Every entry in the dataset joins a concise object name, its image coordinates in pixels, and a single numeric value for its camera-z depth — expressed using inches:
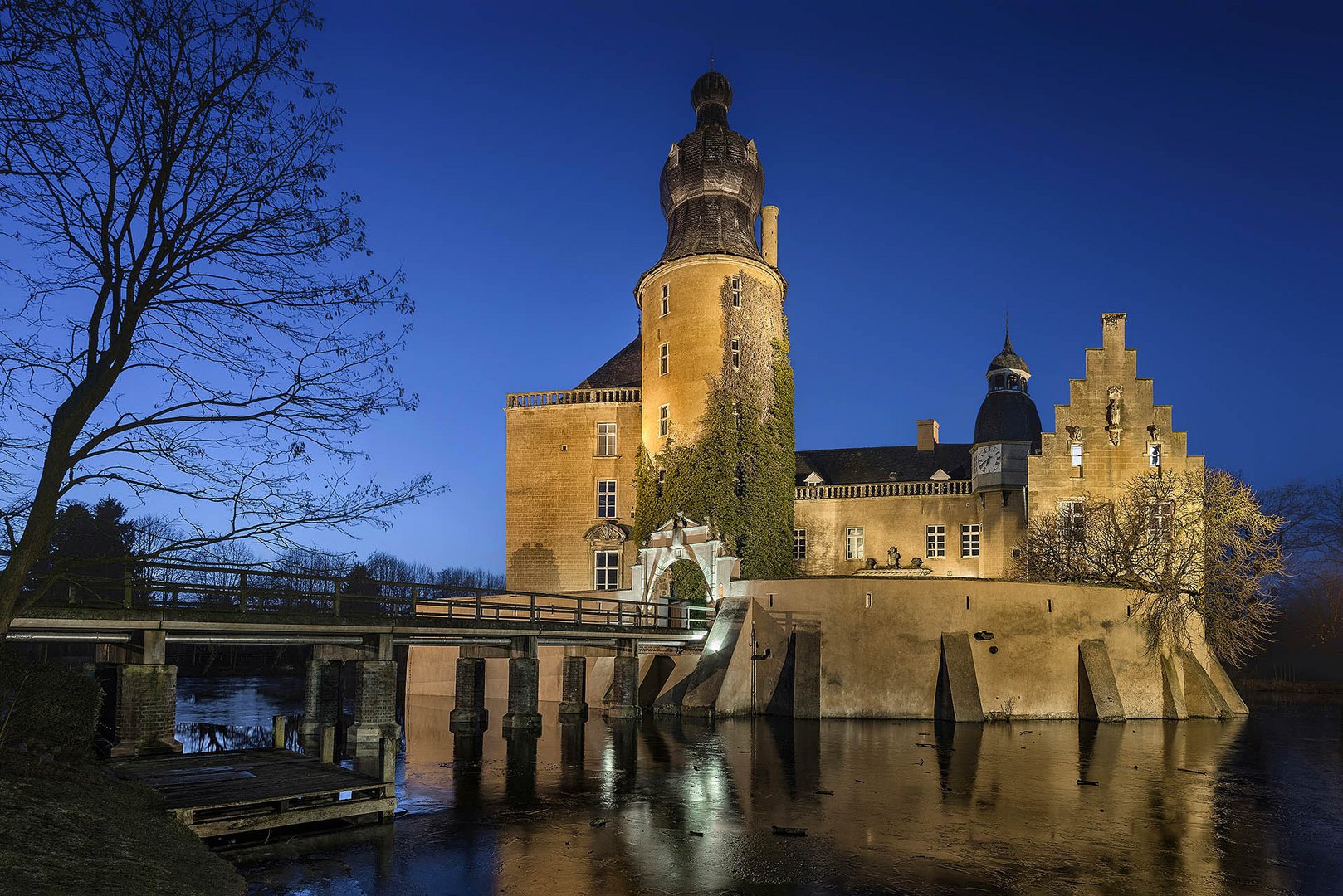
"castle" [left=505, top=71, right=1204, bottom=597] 1579.7
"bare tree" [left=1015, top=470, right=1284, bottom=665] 1374.3
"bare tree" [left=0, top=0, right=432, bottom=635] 346.3
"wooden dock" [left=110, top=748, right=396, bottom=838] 478.0
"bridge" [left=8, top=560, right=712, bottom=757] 639.1
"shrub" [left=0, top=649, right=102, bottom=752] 429.1
